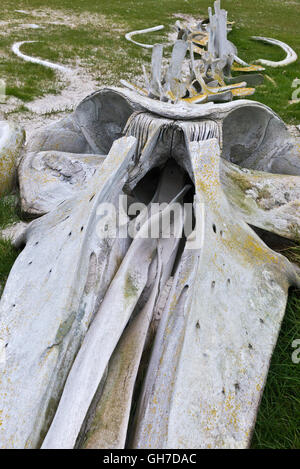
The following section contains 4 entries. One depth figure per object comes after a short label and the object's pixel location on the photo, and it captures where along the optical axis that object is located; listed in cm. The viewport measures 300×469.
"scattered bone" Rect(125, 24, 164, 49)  1016
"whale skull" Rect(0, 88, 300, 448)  131
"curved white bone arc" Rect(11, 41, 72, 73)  780
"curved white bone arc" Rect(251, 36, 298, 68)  891
